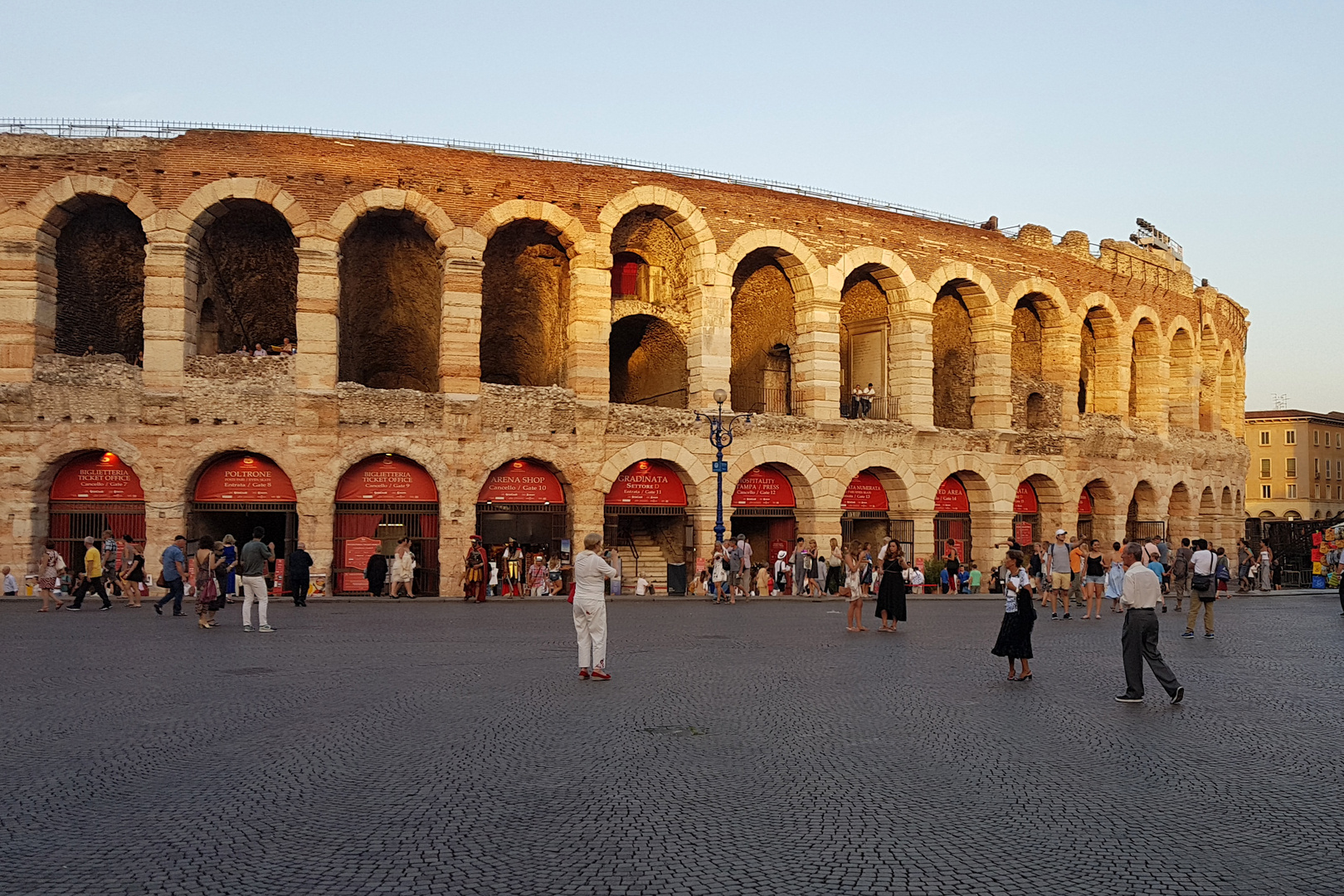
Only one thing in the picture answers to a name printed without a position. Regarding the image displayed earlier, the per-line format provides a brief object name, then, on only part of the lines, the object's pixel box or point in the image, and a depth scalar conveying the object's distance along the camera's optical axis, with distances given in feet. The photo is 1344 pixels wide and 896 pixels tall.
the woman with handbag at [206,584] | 52.70
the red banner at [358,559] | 81.41
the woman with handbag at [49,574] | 64.18
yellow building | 252.21
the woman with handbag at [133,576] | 68.33
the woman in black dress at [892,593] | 55.11
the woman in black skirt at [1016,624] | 38.42
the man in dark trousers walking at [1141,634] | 34.01
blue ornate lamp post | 83.10
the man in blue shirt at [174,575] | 61.16
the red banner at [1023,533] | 108.99
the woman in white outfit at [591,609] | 37.29
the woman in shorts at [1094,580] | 68.90
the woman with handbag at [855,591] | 55.62
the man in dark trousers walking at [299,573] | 68.74
